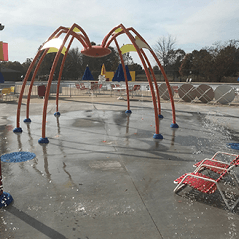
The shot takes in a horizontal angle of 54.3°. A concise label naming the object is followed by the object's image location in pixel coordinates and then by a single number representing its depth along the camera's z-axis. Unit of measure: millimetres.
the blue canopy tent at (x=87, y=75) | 23180
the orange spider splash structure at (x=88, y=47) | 6699
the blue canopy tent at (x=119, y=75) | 17473
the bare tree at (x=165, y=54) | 67750
